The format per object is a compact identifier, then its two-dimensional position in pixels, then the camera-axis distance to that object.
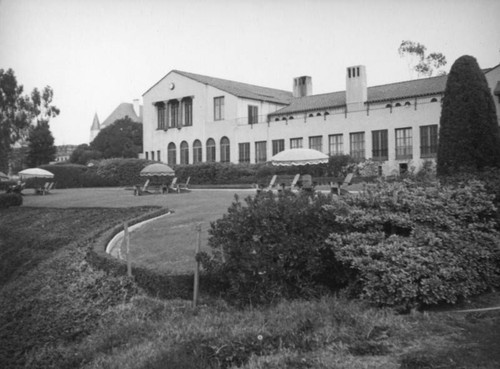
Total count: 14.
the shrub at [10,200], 19.73
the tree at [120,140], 65.69
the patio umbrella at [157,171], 27.47
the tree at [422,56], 45.38
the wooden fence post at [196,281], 7.09
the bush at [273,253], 7.00
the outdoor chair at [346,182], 18.61
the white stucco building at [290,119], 33.19
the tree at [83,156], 57.84
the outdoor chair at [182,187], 27.01
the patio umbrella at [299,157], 22.72
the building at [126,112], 84.06
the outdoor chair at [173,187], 27.43
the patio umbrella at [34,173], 27.17
